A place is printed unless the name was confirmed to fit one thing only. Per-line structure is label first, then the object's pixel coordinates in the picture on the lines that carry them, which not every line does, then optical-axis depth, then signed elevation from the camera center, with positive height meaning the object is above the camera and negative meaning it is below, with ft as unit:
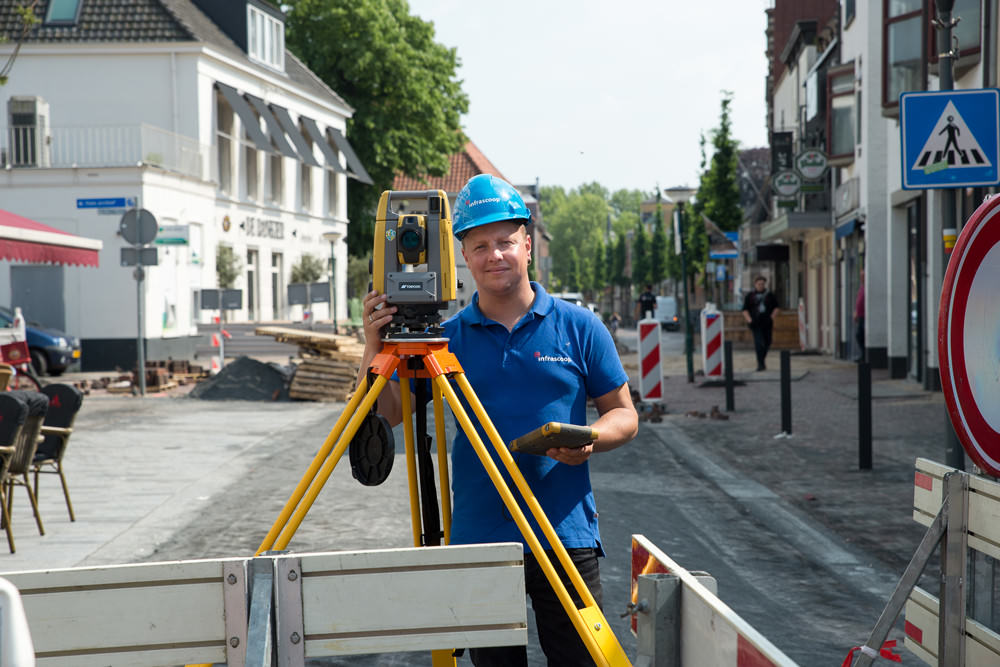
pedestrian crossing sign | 25.64 +3.26
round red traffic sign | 10.72 -0.44
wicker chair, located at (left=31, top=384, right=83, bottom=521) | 27.94 -2.78
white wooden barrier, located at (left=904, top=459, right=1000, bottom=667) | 10.55 -2.27
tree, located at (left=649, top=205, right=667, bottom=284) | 289.33 +9.06
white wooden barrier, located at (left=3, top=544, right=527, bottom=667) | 7.97 -2.07
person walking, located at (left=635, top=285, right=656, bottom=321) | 129.18 -1.29
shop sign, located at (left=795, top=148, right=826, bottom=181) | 109.70 +11.37
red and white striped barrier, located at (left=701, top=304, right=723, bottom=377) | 63.34 -2.71
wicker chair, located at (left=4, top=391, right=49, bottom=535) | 25.11 -2.93
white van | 205.67 -3.50
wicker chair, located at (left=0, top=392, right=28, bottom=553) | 23.90 -2.40
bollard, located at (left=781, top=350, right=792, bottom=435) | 43.06 -3.83
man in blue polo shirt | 10.60 -0.79
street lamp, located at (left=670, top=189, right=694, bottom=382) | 71.46 +3.62
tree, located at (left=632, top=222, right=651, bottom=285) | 313.94 +8.92
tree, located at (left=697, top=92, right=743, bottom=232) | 148.56 +13.68
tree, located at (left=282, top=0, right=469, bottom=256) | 148.56 +27.50
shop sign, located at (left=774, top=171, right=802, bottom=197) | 115.75 +10.24
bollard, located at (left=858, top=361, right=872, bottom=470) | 34.55 -3.64
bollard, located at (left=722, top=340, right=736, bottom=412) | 53.62 -3.69
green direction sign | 71.46 +3.81
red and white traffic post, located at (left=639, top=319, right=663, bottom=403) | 51.11 -3.06
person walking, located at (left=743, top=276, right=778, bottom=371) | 82.53 -1.54
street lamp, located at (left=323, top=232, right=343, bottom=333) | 113.60 +5.67
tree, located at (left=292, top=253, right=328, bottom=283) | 134.62 +3.11
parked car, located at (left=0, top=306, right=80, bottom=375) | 83.25 -3.33
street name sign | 94.84 +7.63
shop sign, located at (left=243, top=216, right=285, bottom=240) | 124.06 +7.36
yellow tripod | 9.17 -1.37
